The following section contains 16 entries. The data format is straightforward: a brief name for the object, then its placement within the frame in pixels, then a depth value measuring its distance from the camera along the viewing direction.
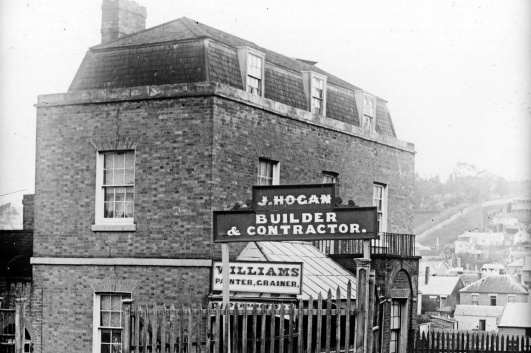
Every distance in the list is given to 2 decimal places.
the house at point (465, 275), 116.32
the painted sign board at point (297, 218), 14.26
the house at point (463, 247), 149.50
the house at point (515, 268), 113.04
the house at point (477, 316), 98.44
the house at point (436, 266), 119.64
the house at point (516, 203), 111.44
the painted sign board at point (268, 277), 17.08
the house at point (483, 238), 143.12
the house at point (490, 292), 104.62
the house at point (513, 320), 73.88
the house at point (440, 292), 105.81
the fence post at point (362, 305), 13.47
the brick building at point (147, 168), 19.69
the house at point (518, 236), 113.71
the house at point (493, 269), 120.34
